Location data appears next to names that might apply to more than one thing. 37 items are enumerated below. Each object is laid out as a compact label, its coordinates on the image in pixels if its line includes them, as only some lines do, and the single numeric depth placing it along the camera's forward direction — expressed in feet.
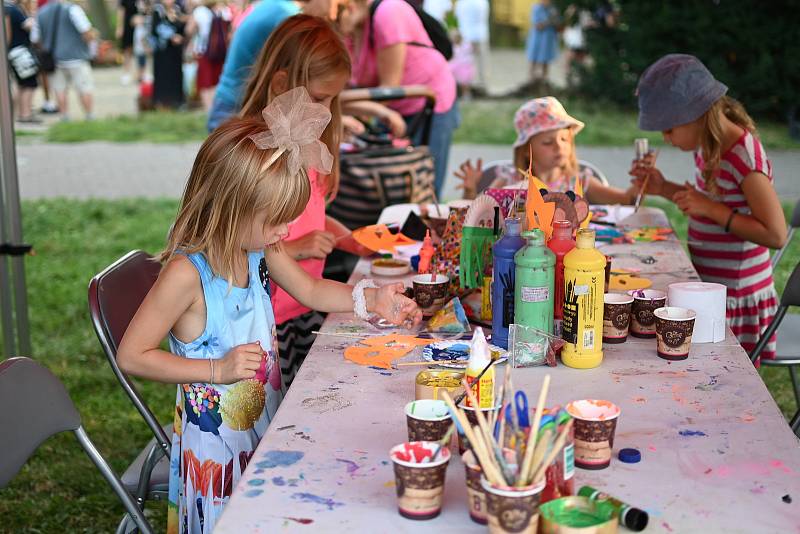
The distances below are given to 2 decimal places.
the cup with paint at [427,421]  5.64
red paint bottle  7.83
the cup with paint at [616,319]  7.97
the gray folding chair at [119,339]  8.47
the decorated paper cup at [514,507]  4.70
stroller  15.30
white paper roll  8.06
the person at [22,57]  38.29
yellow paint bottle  7.27
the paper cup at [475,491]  4.97
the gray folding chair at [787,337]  10.87
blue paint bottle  7.78
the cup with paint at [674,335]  7.55
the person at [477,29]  46.32
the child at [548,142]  12.85
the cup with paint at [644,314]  8.11
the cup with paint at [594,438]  5.68
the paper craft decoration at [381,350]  7.72
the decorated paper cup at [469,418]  5.70
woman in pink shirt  17.29
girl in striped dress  11.48
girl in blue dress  7.38
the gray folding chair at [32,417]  6.70
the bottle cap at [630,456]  5.84
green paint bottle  7.39
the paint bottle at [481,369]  5.93
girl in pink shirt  10.30
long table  5.25
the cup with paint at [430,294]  8.87
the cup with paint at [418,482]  5.13
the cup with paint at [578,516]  4.77
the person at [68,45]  41.39
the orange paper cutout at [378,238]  11.18
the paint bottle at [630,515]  5.01
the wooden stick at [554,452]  4.75
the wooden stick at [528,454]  4.75
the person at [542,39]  45.65
